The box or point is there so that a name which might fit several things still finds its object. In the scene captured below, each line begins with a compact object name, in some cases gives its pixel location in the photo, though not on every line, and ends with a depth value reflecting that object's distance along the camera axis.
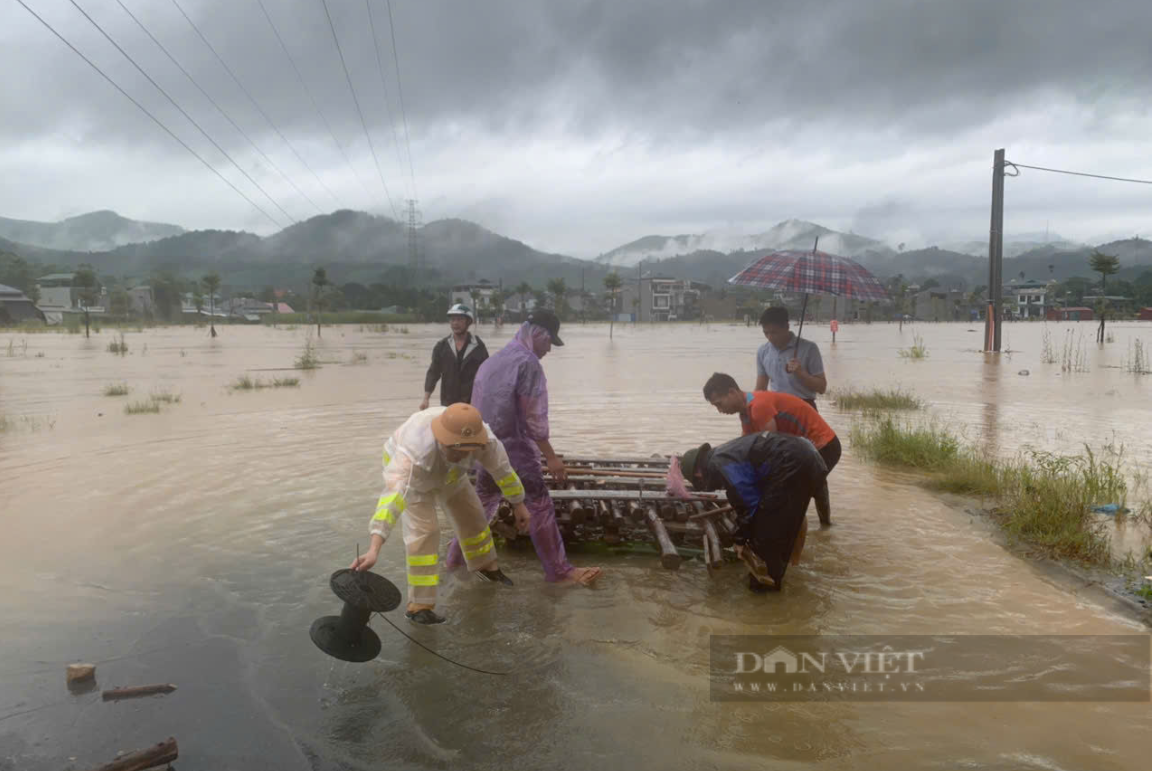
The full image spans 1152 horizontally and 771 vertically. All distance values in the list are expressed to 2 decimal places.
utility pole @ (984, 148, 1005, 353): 22.95
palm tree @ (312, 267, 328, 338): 60.47
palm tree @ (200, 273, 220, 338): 67.70
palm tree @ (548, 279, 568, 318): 94.81
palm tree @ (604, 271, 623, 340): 81.31
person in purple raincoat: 4.81
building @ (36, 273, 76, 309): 87.12
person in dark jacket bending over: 4.65
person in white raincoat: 3.94
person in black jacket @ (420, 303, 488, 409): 7.06
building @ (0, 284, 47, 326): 63.34
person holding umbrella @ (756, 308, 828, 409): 6.14
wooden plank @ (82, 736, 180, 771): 2.89
